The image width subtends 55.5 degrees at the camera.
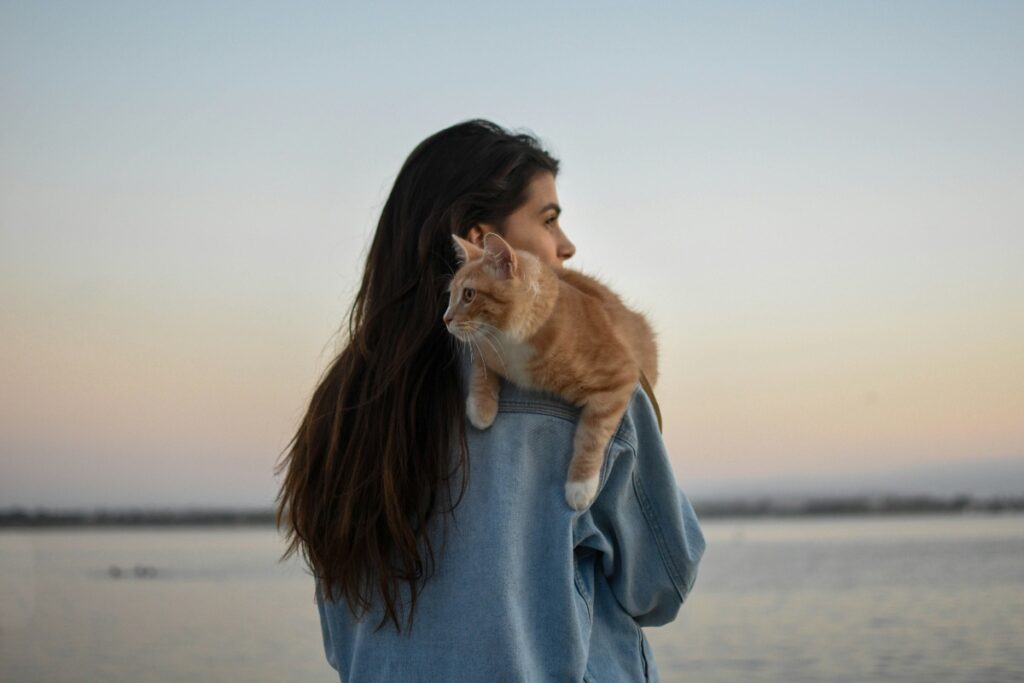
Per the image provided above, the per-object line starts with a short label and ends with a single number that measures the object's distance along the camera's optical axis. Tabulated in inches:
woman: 70.0
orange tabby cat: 76.6
